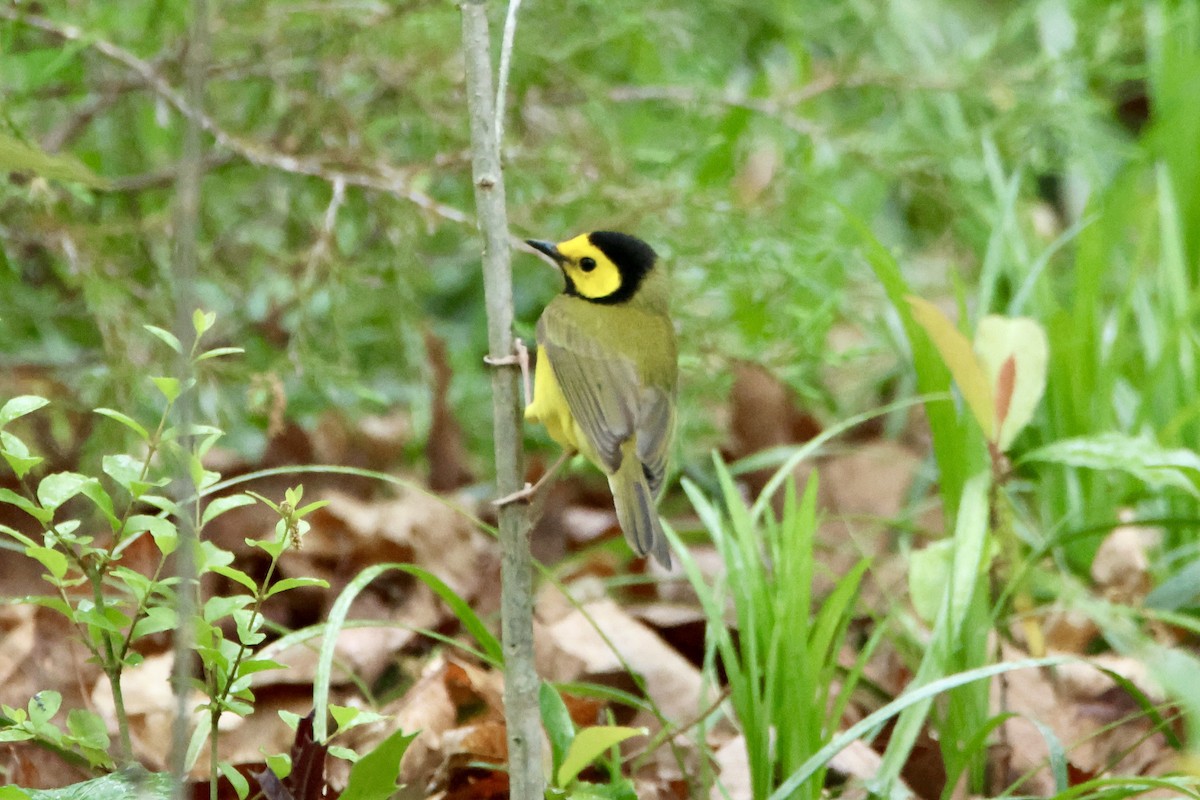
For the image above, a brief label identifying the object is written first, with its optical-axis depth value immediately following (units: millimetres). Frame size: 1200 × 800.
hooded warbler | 5523
